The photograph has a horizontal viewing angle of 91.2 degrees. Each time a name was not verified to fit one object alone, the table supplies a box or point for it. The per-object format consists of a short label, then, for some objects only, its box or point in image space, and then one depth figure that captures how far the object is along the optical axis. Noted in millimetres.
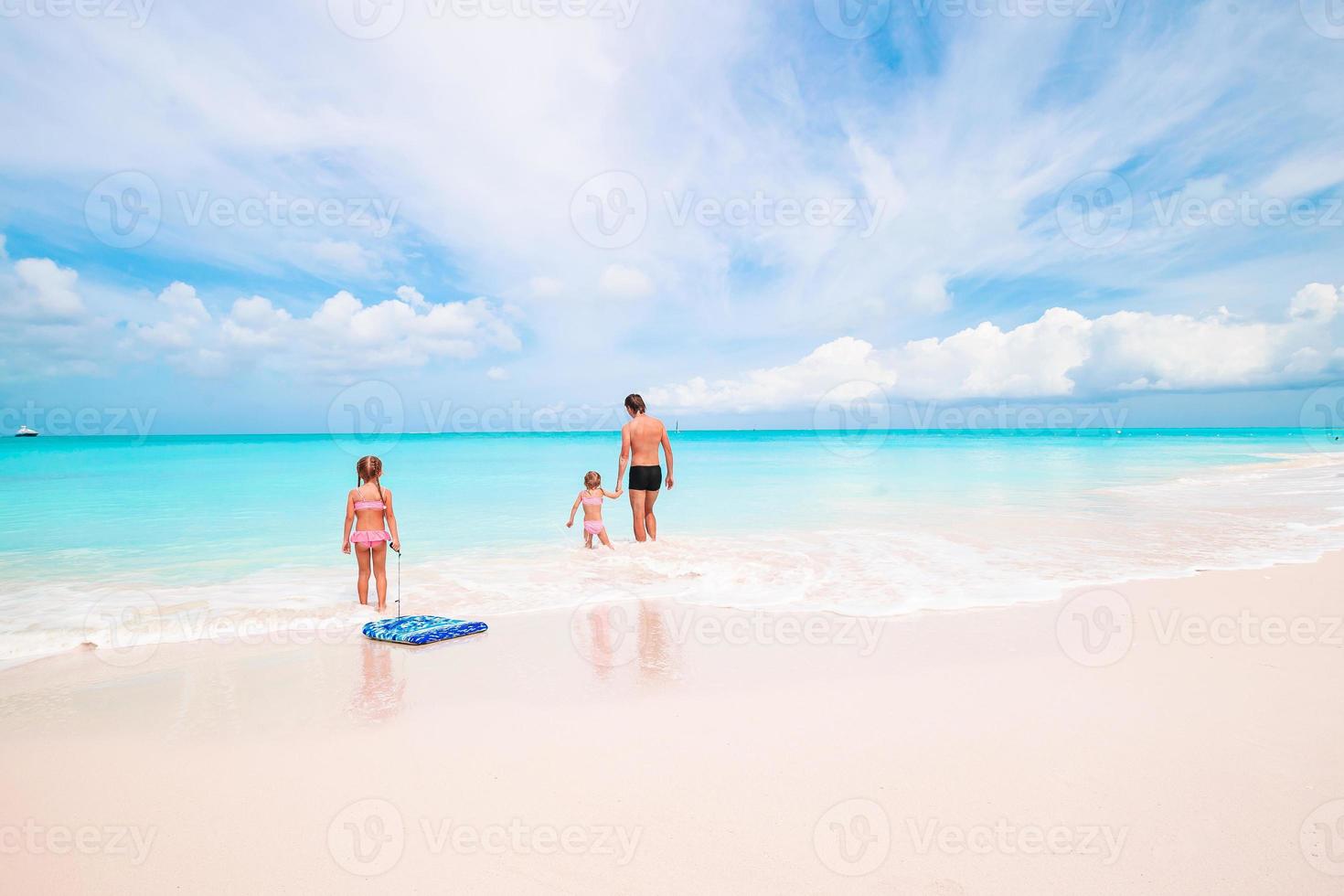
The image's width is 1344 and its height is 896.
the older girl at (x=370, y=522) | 6812
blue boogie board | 5340
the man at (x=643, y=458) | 9789
